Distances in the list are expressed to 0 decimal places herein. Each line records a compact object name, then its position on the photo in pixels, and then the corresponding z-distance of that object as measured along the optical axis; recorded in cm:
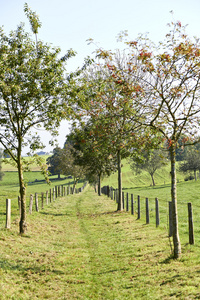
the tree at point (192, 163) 7753
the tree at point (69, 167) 5791
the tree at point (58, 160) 5802
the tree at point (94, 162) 3969
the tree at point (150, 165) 7894
